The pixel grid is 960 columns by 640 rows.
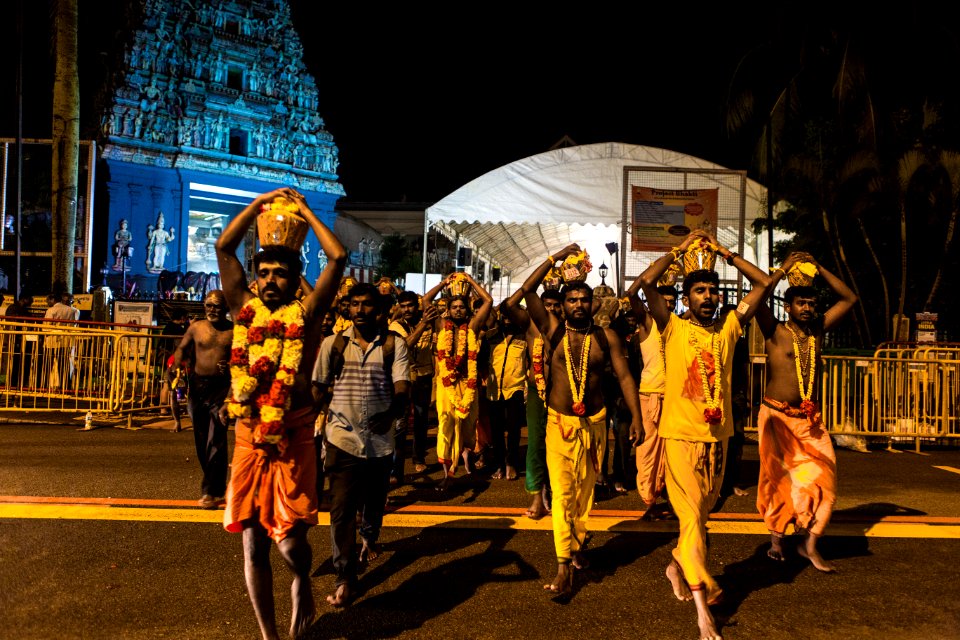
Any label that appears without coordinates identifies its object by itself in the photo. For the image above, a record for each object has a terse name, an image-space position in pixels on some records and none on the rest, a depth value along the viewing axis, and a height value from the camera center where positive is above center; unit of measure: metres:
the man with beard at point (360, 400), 5.09 -0.55
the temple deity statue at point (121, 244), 37.66 +3.37
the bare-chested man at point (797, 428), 5.68 -0.75
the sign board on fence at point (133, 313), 16.38 +0.00
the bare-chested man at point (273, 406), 4.03 -0.48
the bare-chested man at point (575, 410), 5.11 -0.60
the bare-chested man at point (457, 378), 8.36 -0.63
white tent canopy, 20.06 +3.58
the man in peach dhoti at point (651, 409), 7.14 -0.85
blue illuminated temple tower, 38.66 +10.08
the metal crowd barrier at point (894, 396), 11.38 -0.95
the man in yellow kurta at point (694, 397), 4.77 -0.45
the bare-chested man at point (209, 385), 6.95 -0.64
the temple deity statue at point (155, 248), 38.53 +3.27
